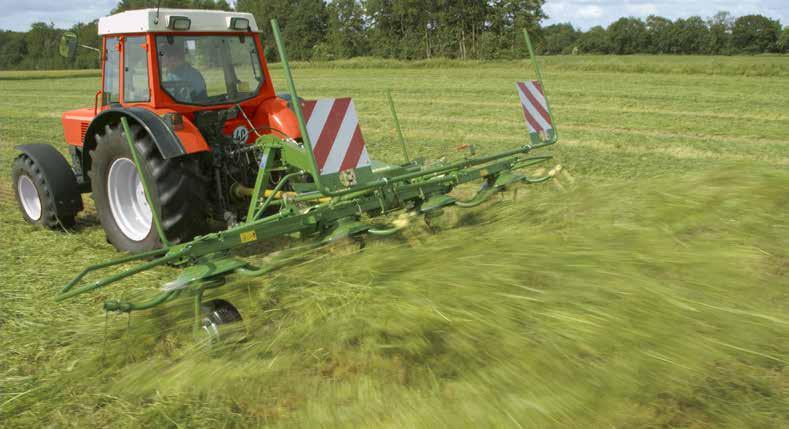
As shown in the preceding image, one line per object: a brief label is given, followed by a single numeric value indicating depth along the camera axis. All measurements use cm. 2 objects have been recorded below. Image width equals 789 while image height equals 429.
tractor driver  476
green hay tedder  358
